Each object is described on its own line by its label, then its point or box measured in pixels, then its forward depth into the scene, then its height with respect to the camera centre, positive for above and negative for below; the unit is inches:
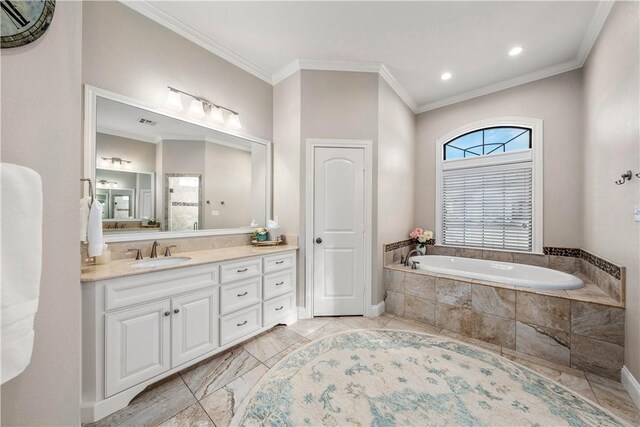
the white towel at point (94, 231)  59.4 -4.6
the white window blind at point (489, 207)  121.0 +4.3
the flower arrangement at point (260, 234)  109.7 -9.6
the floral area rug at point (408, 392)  55.5 -47.9
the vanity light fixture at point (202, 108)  86.0 +41.7
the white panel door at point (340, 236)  110.8 -10.3
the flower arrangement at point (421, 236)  136.5 -12.5
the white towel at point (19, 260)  32.3 -6.8
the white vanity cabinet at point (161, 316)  55.4 -29.7
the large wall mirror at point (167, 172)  74.0 +15.6
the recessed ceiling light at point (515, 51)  98.6 +69.7
